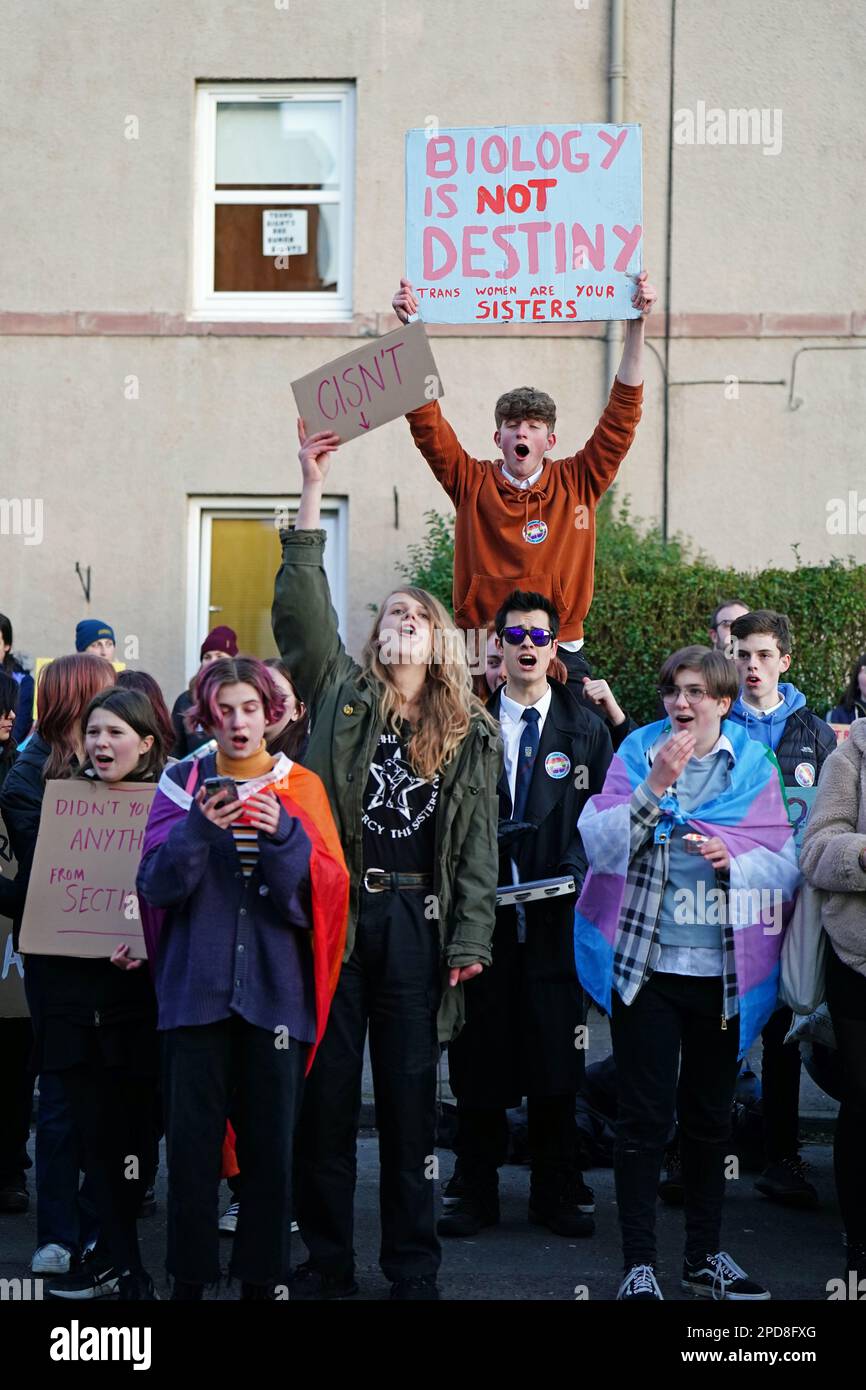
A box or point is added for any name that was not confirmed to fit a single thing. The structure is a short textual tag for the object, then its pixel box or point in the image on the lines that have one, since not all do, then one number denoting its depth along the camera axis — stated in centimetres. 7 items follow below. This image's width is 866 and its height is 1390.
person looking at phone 444
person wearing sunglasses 579
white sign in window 1240
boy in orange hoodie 660
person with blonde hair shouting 498
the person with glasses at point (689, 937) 502
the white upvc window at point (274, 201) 1234
